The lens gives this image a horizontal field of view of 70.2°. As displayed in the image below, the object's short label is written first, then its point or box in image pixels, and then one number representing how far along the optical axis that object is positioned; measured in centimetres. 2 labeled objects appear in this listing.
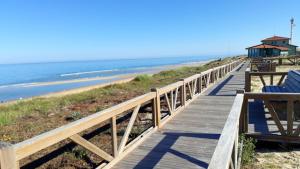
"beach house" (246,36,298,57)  3567
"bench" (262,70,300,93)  555
